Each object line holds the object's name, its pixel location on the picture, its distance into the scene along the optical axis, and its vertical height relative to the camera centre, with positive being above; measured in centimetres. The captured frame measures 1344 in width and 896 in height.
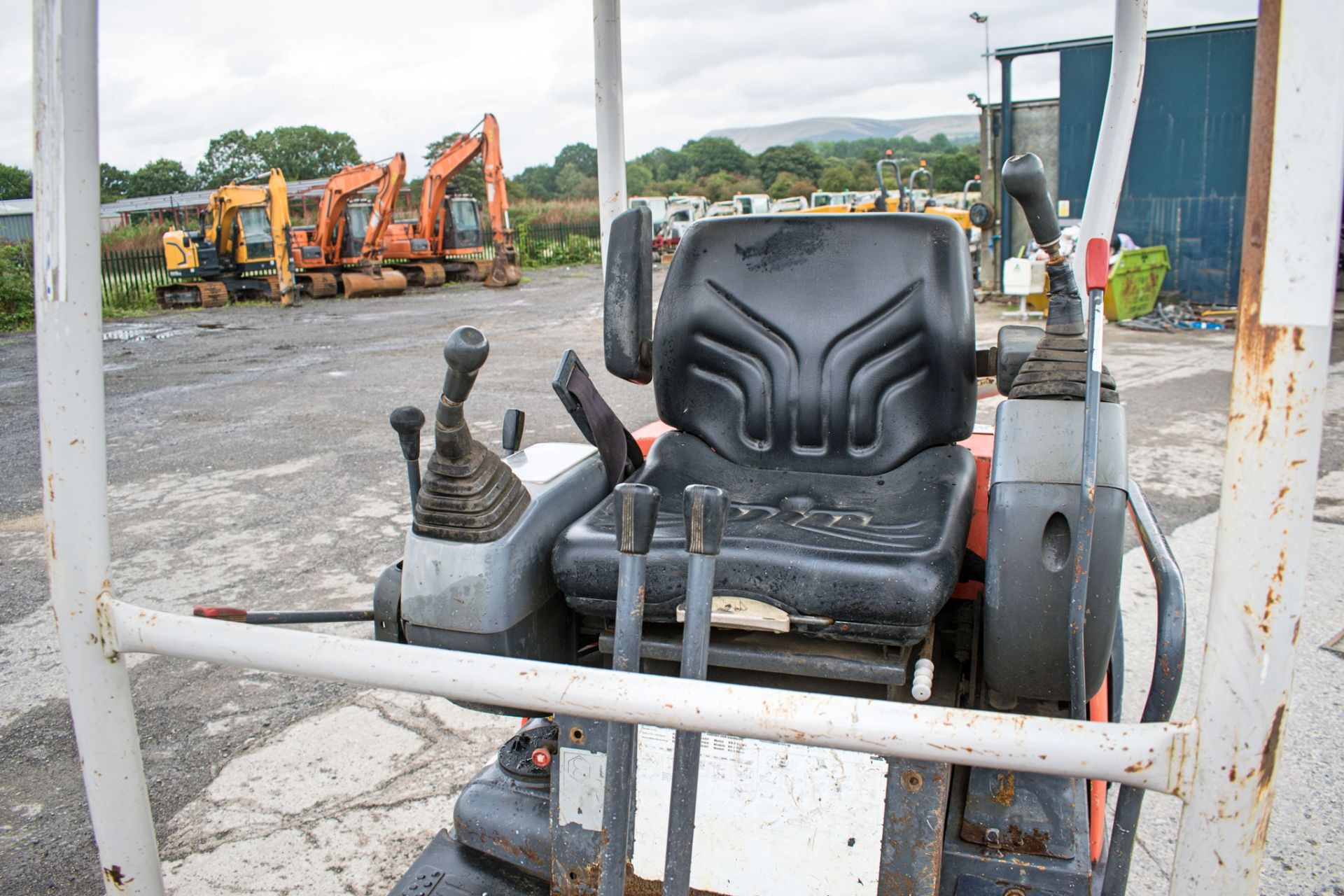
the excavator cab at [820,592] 140 -41
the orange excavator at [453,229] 1681 +140
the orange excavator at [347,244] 1697 +101
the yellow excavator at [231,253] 1653 +77
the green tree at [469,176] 4444 +606
